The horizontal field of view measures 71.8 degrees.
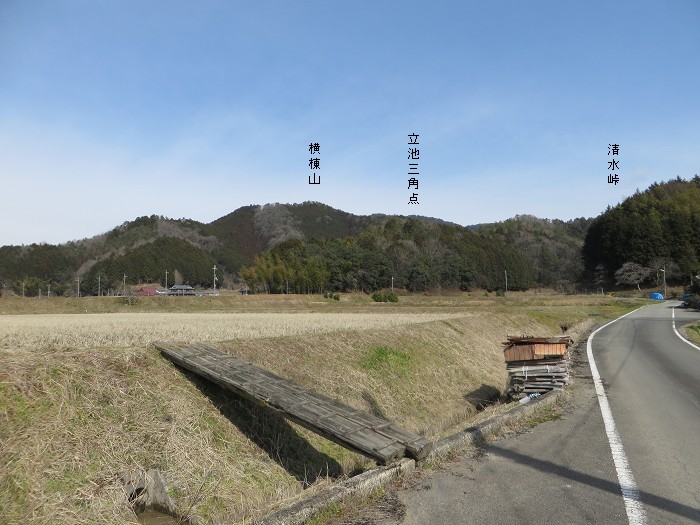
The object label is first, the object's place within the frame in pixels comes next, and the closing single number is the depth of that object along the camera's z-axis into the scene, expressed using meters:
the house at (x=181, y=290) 117.65
